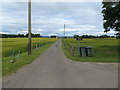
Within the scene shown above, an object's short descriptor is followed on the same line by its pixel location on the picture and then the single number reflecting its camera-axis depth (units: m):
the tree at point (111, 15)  18.45
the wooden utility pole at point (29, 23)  14.35
